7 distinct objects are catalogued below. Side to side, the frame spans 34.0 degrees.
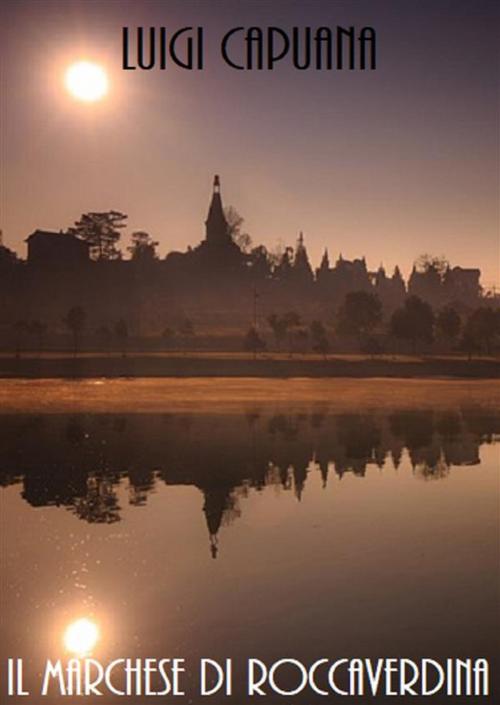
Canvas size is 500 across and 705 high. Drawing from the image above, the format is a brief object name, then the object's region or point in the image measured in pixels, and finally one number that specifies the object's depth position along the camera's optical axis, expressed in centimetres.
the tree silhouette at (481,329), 8004
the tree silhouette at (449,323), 8706
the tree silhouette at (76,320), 8248
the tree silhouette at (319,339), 8012
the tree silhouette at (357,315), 8844
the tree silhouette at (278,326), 8706
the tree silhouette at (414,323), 8325
